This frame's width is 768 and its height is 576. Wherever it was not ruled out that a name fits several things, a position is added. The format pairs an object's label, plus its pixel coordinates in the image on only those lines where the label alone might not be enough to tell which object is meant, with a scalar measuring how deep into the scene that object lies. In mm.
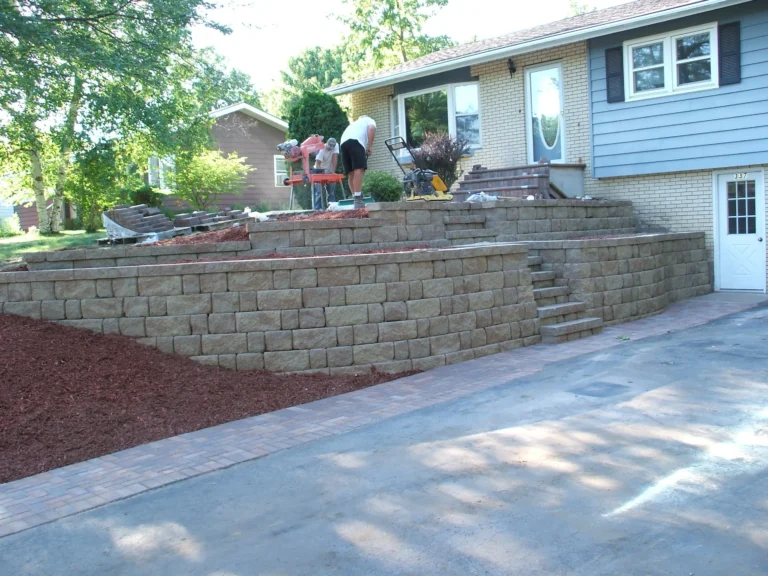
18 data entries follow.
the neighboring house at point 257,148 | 26828
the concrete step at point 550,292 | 10133
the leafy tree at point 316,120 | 18781
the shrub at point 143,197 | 20906
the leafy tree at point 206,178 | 22219
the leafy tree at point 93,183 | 14281
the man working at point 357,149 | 11617
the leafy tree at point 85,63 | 12078
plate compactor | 12219
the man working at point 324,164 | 12633
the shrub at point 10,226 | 24862
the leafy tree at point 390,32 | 35281
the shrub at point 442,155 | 15336
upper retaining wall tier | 9398
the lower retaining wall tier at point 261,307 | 7957
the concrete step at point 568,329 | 9602
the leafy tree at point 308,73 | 53406
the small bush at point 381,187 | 14633
